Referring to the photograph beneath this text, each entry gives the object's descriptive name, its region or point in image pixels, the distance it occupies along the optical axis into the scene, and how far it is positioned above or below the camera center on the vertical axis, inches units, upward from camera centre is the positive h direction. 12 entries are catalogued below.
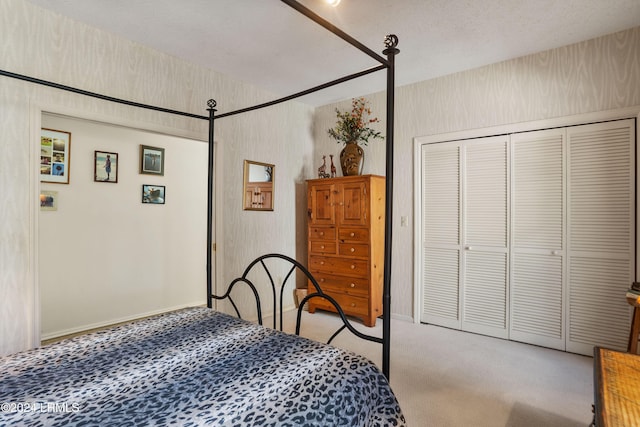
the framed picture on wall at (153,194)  157.5 +8.7
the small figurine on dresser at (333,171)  158.2 +20.0
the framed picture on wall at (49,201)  130.6 +4.1
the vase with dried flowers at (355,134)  148.3 +36.4
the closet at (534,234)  104.2 -7.0
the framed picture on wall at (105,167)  142.9 +19.6
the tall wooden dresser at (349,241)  137.9 -12.0
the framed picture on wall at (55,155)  130.4 +22.4
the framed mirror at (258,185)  141.8 +12.0
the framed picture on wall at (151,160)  156.4 +24.8
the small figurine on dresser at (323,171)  159.5 +20.1
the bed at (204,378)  37.2 -22.3
